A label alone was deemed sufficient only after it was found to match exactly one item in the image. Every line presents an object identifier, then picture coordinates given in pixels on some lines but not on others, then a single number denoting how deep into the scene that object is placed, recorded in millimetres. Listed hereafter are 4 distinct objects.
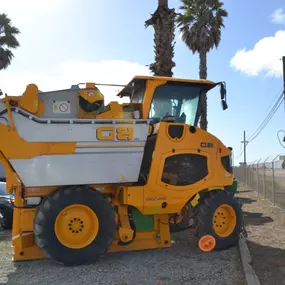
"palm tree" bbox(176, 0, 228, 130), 19945
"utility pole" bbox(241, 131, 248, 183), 49105
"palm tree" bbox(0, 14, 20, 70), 21605
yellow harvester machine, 5102
